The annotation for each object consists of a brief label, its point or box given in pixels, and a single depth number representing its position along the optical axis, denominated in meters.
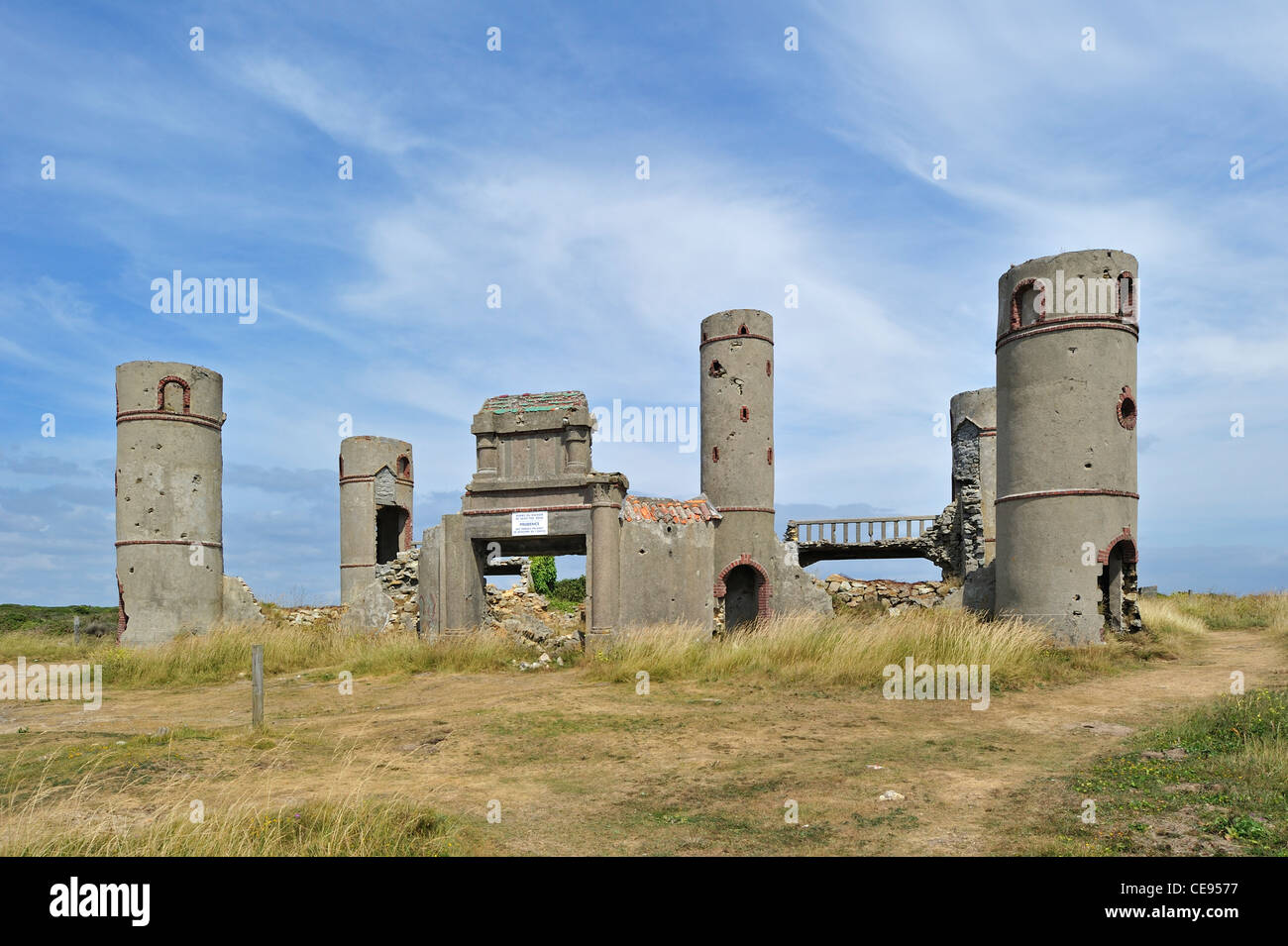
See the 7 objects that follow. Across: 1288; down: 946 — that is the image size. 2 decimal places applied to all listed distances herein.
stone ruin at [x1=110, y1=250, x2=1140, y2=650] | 16.86
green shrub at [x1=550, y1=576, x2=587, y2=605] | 37.59
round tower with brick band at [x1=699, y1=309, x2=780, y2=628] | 21.92
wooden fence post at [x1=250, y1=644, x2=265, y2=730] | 10.55
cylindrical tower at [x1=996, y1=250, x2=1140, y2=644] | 16.67
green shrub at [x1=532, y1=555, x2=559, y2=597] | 36.28
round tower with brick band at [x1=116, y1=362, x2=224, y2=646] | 20.20
